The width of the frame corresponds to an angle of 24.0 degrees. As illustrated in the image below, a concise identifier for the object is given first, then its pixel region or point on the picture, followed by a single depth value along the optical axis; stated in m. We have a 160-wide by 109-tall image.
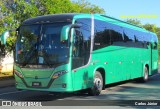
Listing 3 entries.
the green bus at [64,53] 13.16
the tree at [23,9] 24.94
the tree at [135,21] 78.49
